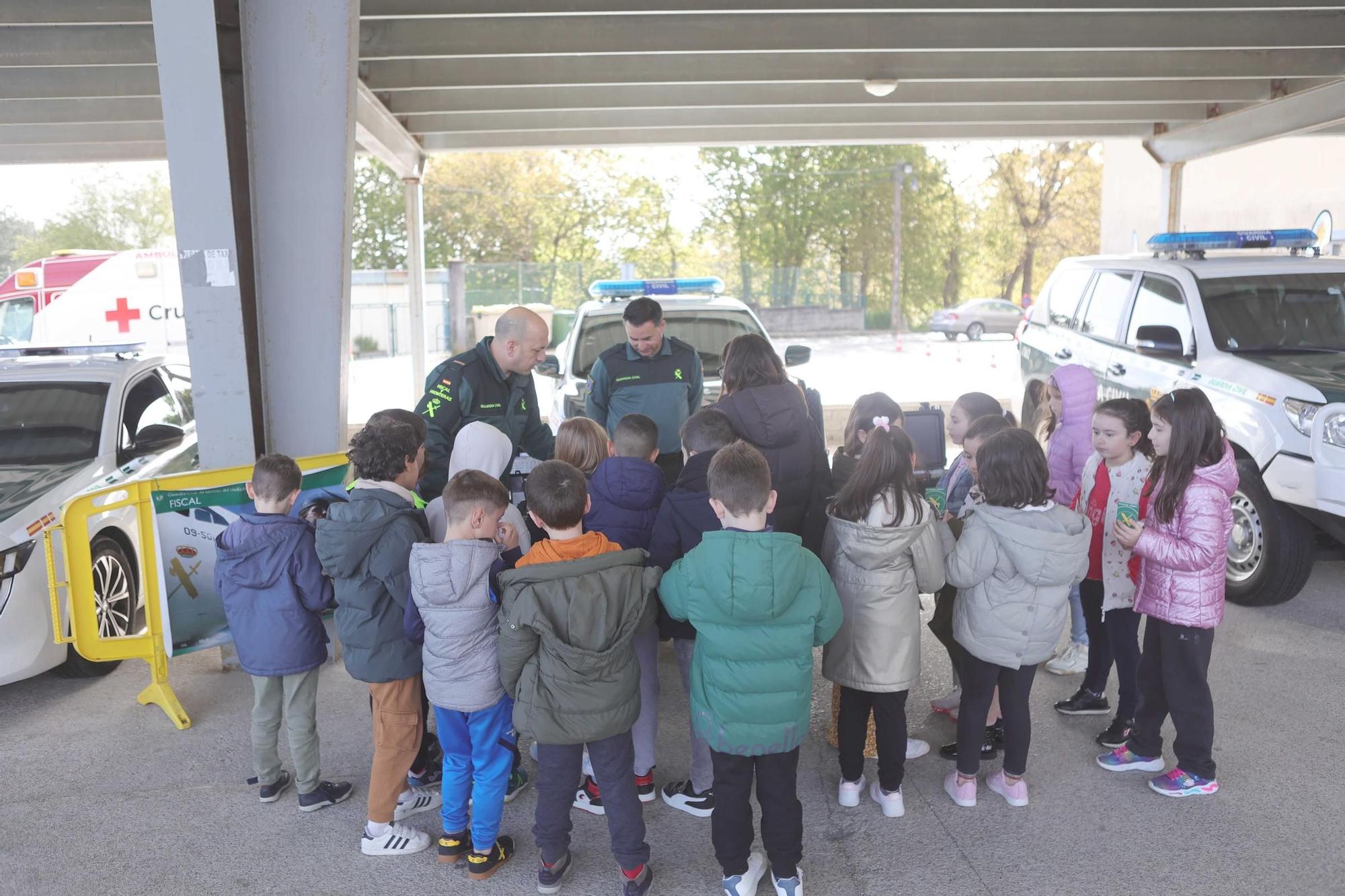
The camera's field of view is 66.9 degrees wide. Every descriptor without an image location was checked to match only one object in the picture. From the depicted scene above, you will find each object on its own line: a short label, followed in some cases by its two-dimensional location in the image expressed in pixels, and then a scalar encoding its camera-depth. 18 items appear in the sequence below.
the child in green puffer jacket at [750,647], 3.19
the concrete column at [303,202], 4.87
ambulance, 16.77
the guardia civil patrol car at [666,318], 7.91
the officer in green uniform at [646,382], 5.62
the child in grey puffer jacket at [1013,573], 3.74
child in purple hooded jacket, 5.05
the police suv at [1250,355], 5.93
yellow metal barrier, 4.80
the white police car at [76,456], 4.97
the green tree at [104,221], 47.88
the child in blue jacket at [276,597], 3.87
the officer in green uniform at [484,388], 4.92
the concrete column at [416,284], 13.16
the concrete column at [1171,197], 12.85
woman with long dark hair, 4.36
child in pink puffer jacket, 3.87
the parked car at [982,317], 36.78
